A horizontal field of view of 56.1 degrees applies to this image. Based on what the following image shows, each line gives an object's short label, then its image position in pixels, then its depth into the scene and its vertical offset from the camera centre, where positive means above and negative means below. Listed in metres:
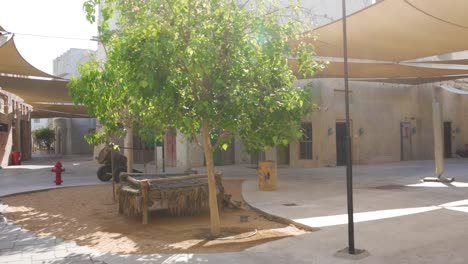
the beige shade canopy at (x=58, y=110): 33.12 +3.14
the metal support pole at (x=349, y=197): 5.60 -0.72
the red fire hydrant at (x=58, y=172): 15.07 -0.84
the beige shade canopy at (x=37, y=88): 18.89 +2.91
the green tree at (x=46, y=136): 52.00 +1.43
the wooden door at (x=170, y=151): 23.83 -0.33
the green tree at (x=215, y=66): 6.16 +1.16
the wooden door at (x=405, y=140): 23.74 -0.03
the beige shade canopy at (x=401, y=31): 9.17 +2.69
